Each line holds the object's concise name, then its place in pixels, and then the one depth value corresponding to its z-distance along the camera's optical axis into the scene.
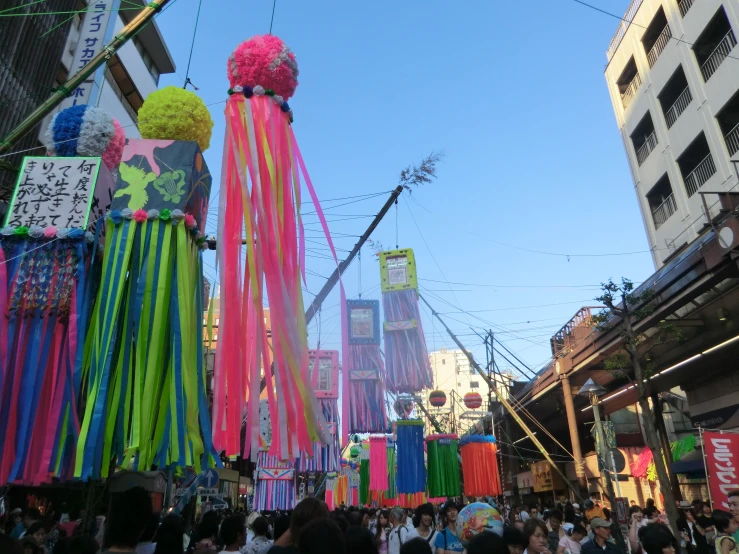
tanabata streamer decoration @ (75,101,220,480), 2.72
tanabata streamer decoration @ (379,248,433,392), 13.12
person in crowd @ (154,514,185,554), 2.95
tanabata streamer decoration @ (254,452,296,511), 14.30
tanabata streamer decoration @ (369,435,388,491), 16.50
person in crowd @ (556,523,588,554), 4.95
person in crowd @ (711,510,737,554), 4.20
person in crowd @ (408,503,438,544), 5.36
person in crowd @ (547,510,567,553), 5.91
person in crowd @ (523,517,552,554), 3.68
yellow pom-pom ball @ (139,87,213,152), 3.60
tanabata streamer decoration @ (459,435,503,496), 14.24
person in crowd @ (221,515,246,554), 3.46
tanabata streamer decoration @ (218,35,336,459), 2.97
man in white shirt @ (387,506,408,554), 5.46
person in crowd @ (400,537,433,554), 2.57
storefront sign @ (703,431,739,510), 7.68
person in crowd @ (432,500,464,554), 4.75
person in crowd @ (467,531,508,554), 2.25
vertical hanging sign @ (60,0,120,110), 10.96
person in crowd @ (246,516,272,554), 4.38
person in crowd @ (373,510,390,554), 7.22
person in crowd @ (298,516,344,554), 2.07
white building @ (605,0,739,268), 13.13
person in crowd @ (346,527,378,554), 2.43
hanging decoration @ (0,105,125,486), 2.79
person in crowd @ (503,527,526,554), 2.96
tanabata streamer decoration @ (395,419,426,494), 13.40
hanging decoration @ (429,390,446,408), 17.37
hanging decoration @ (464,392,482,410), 18.25
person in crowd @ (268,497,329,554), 2.79
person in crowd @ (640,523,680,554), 3.20
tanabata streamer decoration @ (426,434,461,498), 13.68
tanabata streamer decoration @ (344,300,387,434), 12.87
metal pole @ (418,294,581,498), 15.86
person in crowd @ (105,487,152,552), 2.43
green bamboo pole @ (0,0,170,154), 5.69
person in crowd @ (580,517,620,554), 4.20
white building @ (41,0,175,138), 11.97
